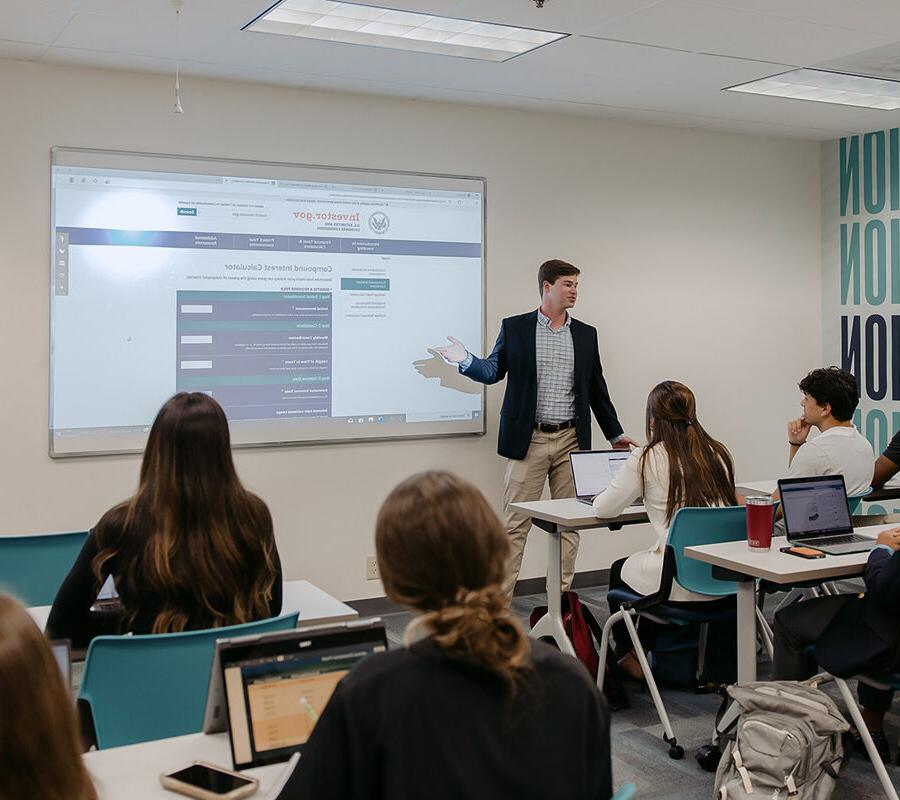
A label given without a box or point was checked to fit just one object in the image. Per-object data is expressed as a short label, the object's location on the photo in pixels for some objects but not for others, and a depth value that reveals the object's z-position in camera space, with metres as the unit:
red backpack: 4.16
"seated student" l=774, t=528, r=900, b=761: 3.11
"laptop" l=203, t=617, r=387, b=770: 1.85
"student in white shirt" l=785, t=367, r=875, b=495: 4.31
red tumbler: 3.52
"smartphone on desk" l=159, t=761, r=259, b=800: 1.74
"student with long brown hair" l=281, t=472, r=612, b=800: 1.38
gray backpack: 3.00
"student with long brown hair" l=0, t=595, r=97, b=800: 1.12
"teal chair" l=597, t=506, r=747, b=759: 3.79
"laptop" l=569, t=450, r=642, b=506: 4.61
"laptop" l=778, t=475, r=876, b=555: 3.72
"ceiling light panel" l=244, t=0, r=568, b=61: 4.21
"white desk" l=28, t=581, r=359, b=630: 2.83
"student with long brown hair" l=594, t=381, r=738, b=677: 3.91
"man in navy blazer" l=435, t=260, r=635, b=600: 5.54
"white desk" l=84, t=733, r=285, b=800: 1.78
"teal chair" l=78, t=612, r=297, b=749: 2.17
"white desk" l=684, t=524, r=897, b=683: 3.26
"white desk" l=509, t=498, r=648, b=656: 4.12
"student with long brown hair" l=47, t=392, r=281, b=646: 2.40
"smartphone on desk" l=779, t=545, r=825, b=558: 3.45
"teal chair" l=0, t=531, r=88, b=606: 3.26
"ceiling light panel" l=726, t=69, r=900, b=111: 5.30
